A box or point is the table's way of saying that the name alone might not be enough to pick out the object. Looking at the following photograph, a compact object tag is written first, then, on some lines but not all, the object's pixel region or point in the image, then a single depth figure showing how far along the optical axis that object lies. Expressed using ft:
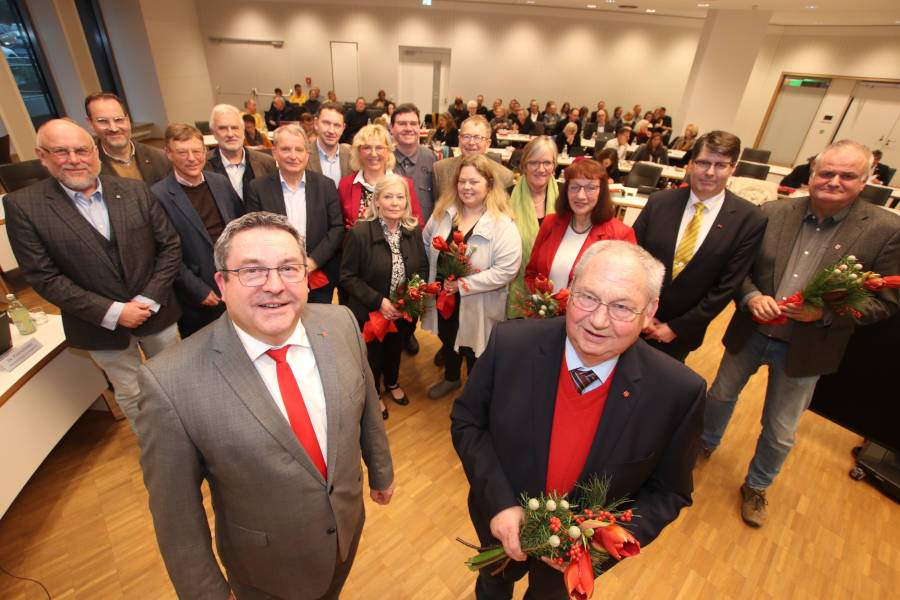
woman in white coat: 8.80
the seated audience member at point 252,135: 23.33
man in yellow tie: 7.25
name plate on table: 7.50
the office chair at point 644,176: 21.57
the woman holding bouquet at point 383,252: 8.43
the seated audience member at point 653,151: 24.71
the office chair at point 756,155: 28.13
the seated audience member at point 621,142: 27.40
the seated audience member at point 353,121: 29.25
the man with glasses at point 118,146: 9.18
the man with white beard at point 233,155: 10.07
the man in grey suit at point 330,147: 11.34
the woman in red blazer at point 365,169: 9.49
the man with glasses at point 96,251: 6.55
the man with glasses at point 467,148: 11.19
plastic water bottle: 8.45
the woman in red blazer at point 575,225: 7.70
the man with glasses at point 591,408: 4.11
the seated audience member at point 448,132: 22.75
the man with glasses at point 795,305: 6.53
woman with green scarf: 9.05
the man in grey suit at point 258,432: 3.65
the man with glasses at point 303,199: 9.00
